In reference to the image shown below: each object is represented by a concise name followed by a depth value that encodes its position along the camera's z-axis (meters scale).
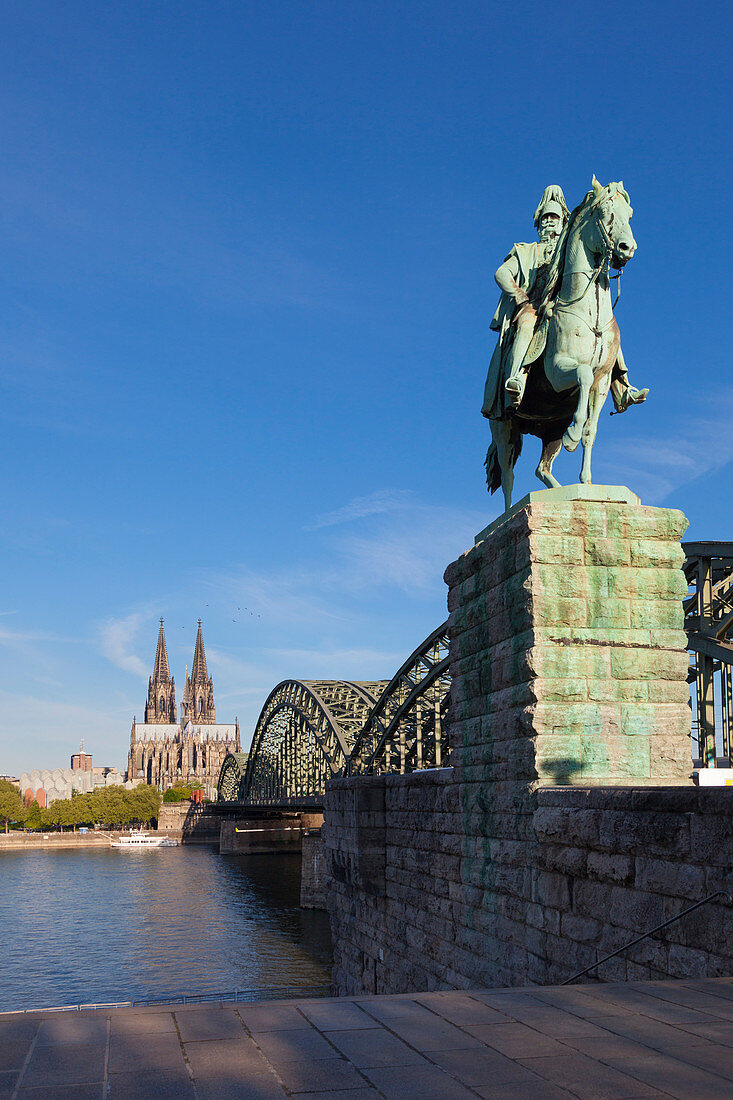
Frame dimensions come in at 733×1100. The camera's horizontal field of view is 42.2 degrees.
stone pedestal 10.08
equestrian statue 11.39
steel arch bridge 28.14
